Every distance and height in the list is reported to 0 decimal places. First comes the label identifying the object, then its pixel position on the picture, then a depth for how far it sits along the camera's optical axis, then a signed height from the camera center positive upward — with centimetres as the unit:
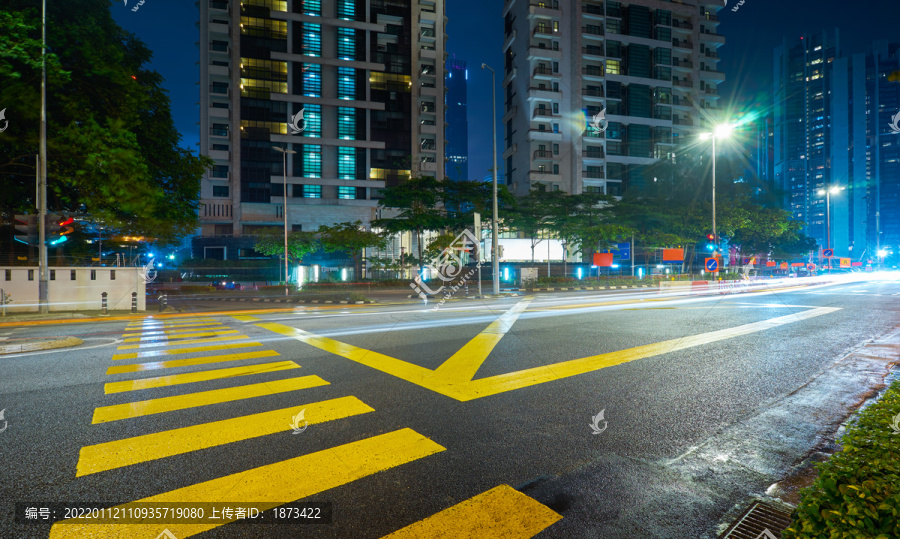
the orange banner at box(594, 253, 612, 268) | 3888 +97
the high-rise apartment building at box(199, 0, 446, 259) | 5075 +1957
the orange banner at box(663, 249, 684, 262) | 4534 +164
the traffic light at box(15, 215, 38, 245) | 1342 +149
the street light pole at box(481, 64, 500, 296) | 2292 +73
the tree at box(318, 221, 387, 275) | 3292 +269
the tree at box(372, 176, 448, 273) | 3378 +562
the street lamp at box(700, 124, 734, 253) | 2443 +827
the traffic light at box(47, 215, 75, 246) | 1409 +152
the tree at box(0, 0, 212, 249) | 1516 +646
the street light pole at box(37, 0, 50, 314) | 1421 +249
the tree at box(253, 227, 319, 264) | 3522 +234
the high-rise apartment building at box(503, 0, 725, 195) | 5912 +2759
